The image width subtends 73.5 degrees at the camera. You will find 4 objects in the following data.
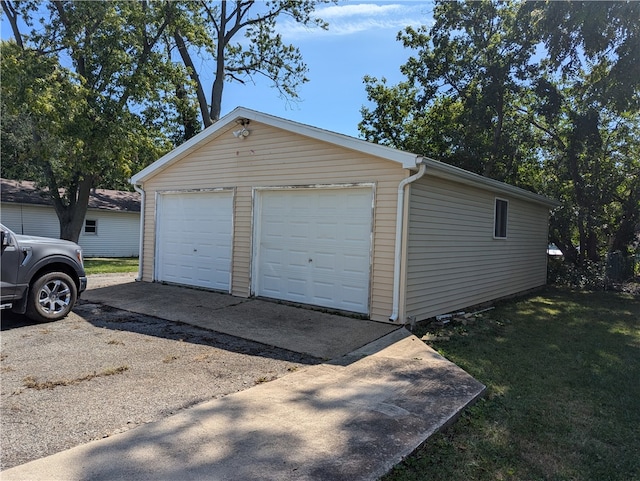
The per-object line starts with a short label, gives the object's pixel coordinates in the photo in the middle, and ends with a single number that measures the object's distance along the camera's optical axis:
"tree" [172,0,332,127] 22.40
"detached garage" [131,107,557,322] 7.05
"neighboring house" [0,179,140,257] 19.89
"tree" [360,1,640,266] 15.92
